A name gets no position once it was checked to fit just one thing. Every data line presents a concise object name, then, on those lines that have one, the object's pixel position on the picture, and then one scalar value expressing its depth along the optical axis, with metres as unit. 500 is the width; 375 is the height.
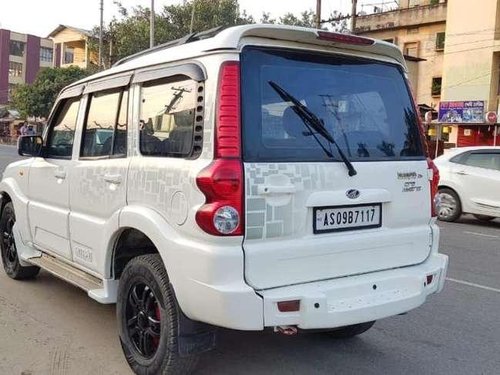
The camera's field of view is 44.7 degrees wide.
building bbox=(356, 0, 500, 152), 29.80
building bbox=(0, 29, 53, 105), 78.25
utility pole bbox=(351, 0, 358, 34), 27.56
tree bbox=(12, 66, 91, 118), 50.69
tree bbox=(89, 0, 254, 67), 38.91
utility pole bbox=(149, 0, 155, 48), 29.21
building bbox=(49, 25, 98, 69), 59.47
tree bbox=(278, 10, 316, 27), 41.03
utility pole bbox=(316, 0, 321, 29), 27.73
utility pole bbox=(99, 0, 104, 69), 36.09
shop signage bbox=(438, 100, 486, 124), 29.86
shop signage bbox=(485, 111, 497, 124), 28.55
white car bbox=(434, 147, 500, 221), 11.07
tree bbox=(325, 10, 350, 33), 30.84
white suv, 3.19
